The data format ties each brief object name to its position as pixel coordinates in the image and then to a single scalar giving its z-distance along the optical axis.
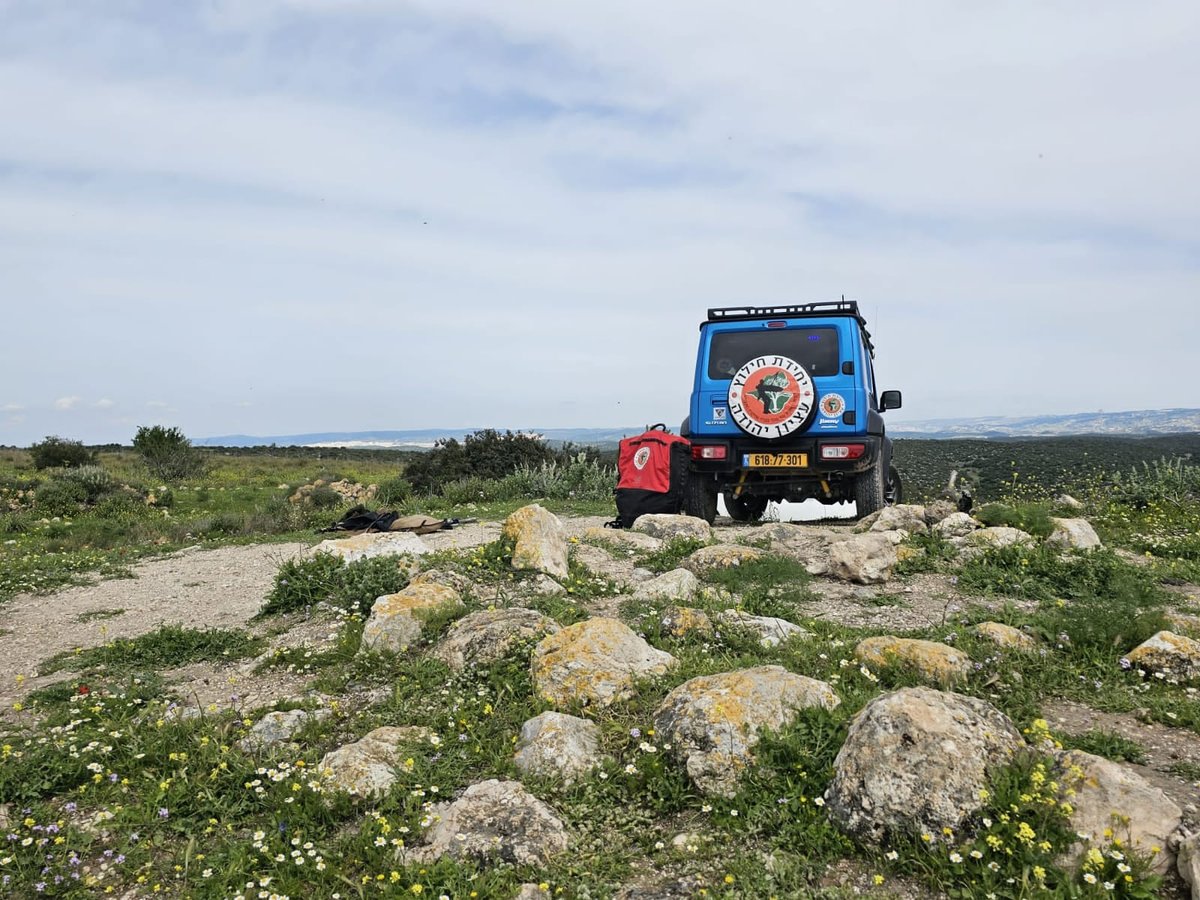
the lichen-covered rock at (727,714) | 3.73
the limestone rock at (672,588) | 6.63
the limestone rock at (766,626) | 5.47
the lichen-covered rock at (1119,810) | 2.99
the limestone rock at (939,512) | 10.06
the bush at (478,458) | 22.20
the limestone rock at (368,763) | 3.81
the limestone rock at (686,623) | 5.54
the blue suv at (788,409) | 10.35
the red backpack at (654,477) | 11.55
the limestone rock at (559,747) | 3.88
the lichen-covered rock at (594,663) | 4.56
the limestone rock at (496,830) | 3.34
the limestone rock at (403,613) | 5.58
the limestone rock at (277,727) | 4.32
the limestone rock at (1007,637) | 5.16
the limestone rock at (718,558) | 7.54
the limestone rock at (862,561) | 7.45
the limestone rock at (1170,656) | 4.71
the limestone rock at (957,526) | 8.84
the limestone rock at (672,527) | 9.62
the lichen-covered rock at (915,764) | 3.21
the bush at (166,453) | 28.83
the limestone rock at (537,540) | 7.33
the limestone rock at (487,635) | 5.18
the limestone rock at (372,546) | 8.02
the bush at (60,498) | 16.88
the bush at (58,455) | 28.98
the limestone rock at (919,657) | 4.60
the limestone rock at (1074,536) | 8.21
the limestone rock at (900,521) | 9.27
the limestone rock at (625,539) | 8.82
